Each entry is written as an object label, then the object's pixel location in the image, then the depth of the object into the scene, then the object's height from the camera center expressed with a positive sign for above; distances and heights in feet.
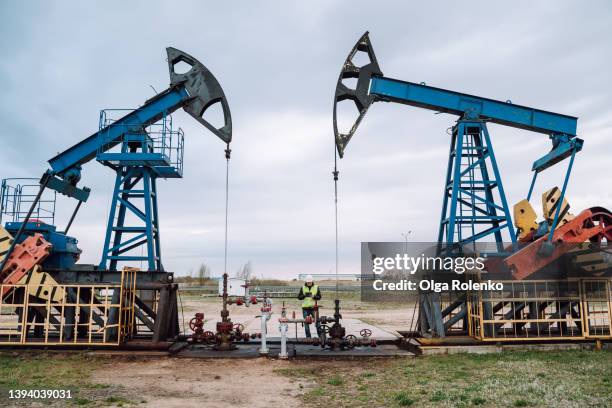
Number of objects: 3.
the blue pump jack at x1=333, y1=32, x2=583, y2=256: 35.24 +11.34
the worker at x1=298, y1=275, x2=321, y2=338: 34.94 -1.17
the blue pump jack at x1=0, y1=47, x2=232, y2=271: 36.60 +9.77
